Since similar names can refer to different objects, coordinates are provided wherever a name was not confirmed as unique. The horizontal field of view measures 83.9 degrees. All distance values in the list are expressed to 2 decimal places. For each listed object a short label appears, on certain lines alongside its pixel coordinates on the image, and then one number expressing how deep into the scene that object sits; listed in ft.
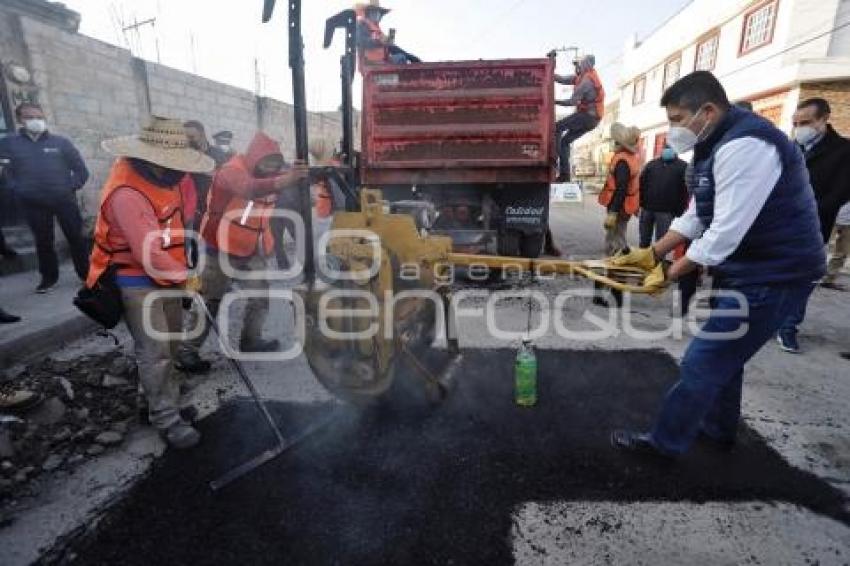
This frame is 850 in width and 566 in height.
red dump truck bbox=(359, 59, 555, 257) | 18.38
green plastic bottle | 10.02
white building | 42.42
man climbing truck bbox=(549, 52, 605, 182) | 21.74
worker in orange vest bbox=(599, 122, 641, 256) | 18.22
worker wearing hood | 10.98
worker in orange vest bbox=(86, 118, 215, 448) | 7.77
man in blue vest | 6.57
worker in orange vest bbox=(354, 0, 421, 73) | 20.13
